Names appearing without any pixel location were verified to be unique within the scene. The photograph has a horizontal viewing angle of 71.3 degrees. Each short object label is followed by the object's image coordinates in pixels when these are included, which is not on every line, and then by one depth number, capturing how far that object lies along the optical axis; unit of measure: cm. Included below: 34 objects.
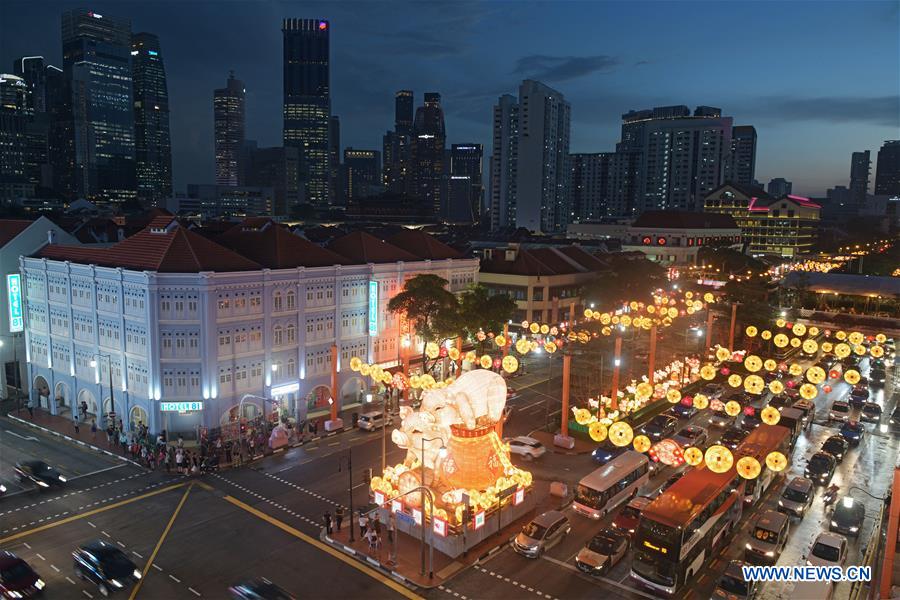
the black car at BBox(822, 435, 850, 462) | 4212
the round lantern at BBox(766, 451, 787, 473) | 2777
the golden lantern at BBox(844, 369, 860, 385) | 3899
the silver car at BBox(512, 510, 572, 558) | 2960
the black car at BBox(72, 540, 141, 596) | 2647
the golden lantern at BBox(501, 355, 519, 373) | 3900
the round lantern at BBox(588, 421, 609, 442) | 3179
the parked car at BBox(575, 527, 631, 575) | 2797
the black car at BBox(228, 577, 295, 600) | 2452
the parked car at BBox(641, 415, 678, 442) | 4525
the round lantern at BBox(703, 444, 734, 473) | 2655
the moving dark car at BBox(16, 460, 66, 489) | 3662
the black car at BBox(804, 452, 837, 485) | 3859
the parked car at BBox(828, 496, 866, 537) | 3155
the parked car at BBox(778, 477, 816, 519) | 3384
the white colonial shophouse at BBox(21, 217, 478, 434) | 4312
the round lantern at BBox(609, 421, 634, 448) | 2972
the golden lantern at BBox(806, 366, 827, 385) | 3675
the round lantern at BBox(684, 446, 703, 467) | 2792
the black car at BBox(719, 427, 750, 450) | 4318
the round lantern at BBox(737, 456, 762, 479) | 2673
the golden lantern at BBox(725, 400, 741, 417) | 3712
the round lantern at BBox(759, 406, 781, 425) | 3272
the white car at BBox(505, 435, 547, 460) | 4200
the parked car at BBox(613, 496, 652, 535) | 3116
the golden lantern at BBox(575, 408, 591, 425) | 3366
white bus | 3341
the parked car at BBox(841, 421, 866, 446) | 4522
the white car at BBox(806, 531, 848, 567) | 2781
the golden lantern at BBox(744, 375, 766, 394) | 3497
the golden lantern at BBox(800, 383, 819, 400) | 3619
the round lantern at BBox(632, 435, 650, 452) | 3003
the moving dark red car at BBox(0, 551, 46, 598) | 2522
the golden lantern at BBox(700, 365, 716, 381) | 4034
